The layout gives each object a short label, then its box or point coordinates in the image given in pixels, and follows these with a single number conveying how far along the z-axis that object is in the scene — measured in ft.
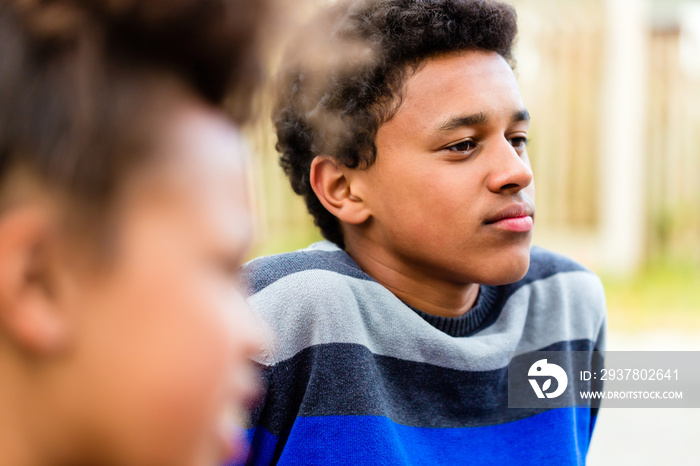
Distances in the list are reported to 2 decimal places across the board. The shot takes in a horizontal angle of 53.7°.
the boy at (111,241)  1.70
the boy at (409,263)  3.95
